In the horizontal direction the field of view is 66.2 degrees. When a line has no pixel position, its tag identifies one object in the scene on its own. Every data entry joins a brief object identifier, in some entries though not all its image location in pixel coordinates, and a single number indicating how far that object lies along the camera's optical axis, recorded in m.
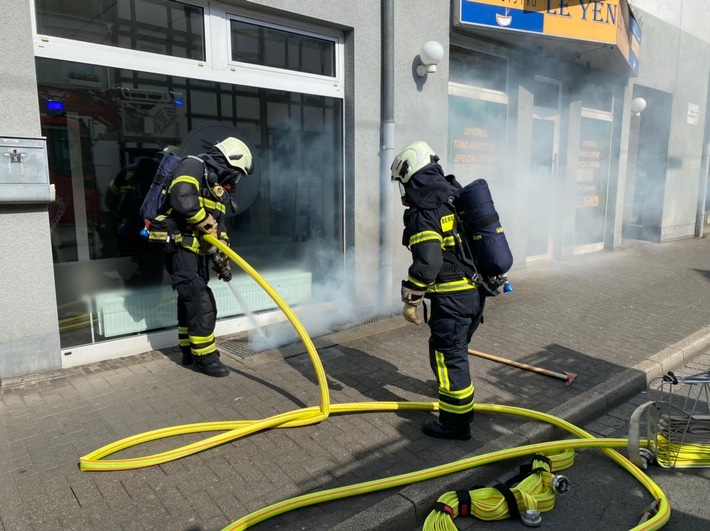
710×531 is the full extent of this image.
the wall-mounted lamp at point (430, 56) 6.16
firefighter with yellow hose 4.23
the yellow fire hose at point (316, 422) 2.68
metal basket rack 3.05
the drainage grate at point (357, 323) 5.75
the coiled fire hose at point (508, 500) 2.69
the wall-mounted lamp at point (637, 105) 10.75
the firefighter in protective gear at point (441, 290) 3.31
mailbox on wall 3.92
